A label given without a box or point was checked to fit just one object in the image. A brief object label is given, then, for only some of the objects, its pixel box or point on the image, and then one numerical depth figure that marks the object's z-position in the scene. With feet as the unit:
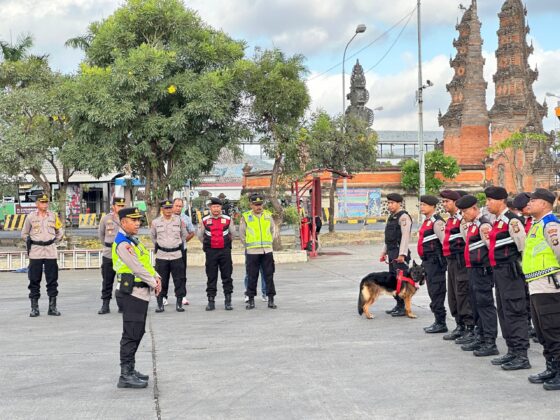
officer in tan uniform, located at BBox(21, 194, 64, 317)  36.29
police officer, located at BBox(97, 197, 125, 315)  37.06
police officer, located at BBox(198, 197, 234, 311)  37.50
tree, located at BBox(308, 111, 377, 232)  92.17
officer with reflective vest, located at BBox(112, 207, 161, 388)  21.80
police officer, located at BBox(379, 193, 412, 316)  33.55
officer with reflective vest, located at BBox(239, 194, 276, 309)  37.78
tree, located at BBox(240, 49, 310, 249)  65.51
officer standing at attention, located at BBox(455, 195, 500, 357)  25.34
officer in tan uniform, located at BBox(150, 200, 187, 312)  37.01
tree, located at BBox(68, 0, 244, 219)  62.08
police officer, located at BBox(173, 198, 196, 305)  37.91
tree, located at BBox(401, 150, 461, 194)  150.71
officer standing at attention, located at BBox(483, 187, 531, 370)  23.39
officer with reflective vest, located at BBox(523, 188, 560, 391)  20.95
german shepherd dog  33.37
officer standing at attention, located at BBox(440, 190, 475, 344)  27.68
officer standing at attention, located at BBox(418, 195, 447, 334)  29.89
